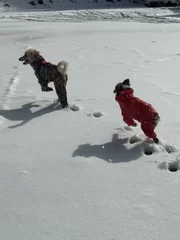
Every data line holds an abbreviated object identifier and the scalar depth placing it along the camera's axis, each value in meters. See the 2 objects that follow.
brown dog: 4.38
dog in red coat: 3.22
